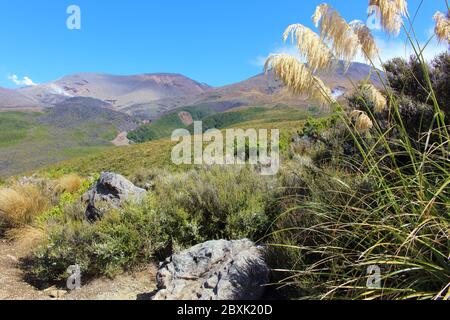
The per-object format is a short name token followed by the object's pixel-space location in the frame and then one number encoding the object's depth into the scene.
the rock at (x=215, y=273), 3.50
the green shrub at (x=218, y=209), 4.93
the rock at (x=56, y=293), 4.32
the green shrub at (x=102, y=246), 4.70
